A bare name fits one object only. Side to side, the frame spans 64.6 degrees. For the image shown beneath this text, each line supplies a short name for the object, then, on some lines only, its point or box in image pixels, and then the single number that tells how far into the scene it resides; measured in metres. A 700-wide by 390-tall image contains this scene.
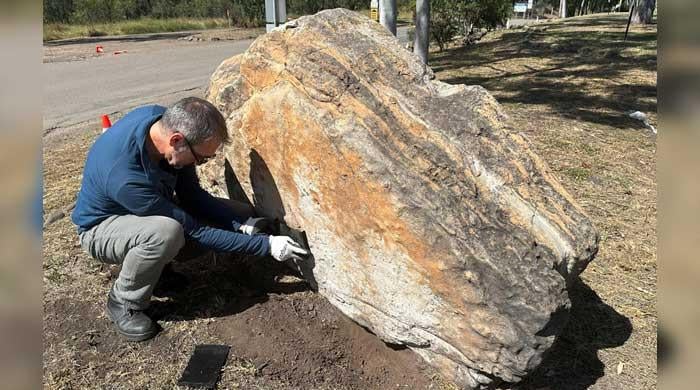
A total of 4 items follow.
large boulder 2.36
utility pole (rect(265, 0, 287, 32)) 6.63
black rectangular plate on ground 2.65
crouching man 2.62
